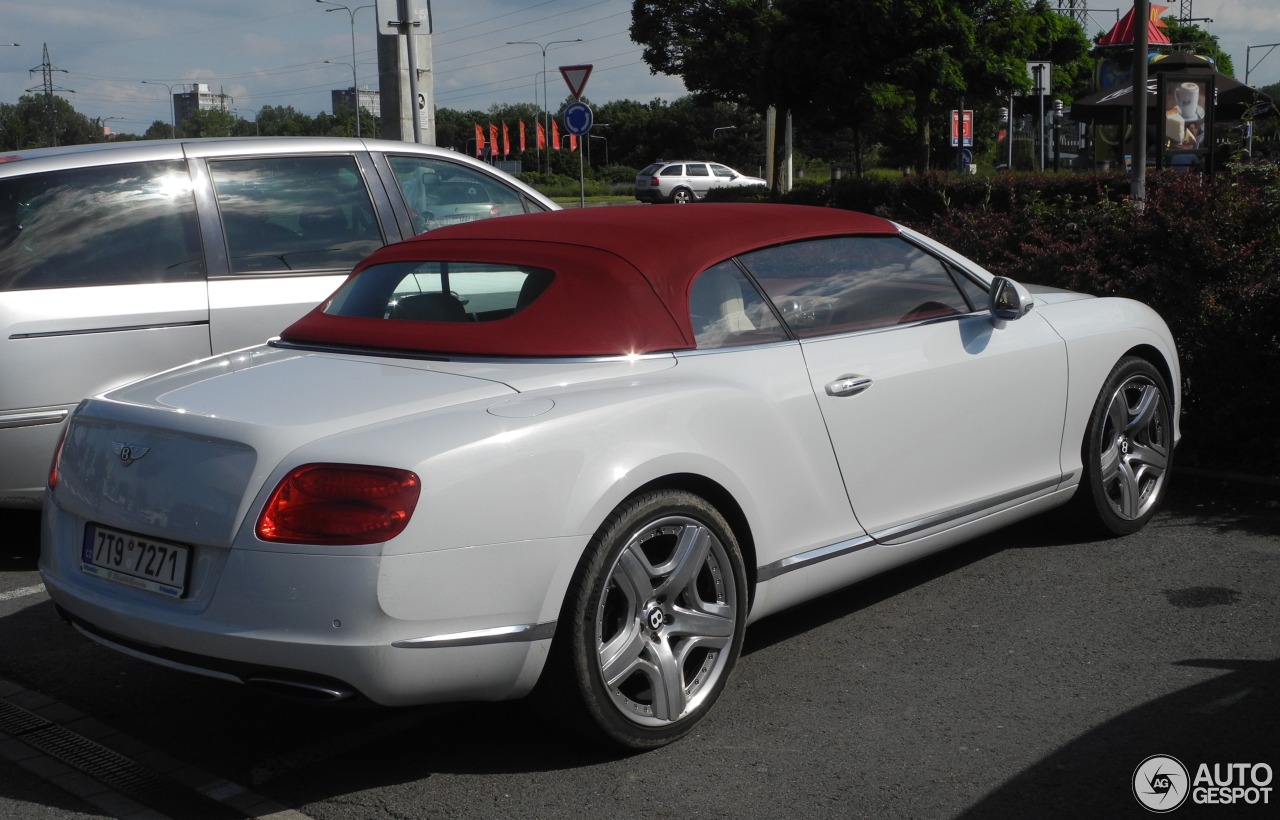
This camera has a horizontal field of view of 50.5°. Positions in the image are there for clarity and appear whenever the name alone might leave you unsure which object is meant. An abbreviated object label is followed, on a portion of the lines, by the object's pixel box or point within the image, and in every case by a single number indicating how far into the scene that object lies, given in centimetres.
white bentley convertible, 316
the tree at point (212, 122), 10225
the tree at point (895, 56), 2909
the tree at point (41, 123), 9053
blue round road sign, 2010
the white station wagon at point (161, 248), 541
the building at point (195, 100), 15873
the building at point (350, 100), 13935
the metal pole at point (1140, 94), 1000
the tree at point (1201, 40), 7556
